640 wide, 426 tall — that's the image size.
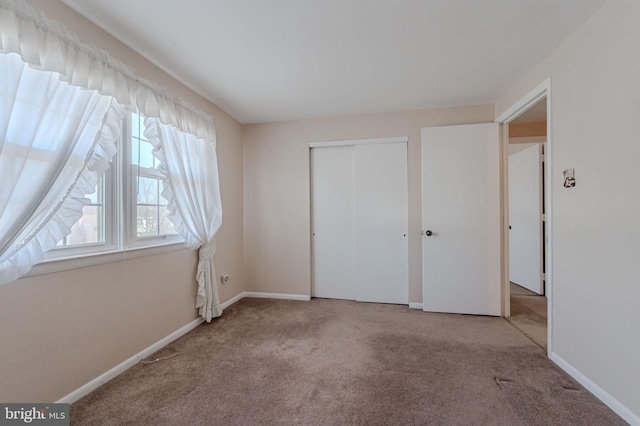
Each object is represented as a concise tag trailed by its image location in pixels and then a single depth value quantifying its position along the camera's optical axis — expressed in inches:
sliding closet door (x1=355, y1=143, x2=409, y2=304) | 131.2
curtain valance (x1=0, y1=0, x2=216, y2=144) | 49.0
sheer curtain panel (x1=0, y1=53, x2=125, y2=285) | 48.6
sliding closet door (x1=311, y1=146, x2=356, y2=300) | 138.9
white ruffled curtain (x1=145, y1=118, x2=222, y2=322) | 86.7
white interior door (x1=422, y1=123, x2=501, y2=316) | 115.5
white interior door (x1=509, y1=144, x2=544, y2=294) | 145.0
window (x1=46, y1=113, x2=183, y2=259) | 68.5
